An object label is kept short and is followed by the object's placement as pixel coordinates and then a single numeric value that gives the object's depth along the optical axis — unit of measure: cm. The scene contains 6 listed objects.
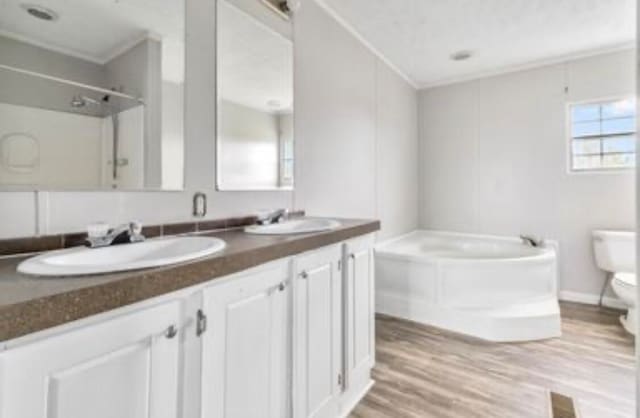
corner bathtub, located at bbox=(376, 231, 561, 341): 259
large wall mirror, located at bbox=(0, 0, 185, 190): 104
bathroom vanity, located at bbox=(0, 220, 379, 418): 60
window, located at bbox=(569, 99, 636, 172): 328
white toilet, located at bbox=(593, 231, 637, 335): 268
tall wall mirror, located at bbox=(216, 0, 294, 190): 173
